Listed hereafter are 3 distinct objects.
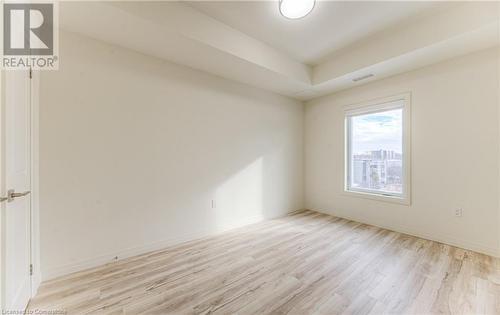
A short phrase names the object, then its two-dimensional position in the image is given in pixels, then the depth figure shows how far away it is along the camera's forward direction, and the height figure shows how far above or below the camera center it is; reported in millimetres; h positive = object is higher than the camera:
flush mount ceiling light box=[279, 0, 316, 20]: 2119 +1597
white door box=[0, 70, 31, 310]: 1329 -231
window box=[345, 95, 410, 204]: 3277 +132
